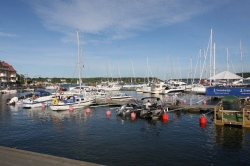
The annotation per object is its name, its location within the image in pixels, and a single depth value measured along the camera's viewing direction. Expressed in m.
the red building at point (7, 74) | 111.71
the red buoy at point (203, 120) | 24.19
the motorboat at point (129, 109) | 30.60
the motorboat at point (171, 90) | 73.99
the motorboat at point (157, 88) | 74.75
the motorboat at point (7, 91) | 88.55
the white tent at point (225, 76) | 45.94
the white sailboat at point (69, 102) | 37.53
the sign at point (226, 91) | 38.51
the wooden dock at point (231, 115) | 21.68
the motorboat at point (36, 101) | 42.62
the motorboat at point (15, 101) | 48.36
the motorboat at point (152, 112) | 27.88
